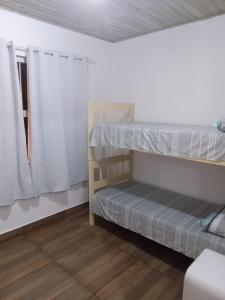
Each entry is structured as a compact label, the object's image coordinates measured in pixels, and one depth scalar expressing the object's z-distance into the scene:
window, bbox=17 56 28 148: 2.27
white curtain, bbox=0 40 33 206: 2.07
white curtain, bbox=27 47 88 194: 2.29
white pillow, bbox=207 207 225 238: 1.63
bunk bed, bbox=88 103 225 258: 1.64
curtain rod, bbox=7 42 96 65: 2.15
